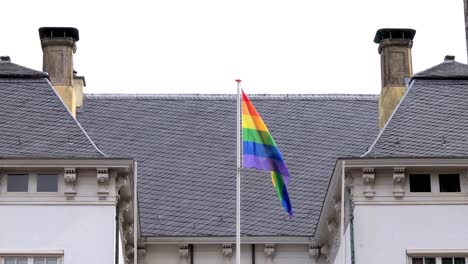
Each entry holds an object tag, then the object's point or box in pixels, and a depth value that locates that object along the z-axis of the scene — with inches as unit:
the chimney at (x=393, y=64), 1801.2
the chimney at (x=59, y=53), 1813.5
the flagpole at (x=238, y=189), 1422.2
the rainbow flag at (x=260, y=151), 1457.9
